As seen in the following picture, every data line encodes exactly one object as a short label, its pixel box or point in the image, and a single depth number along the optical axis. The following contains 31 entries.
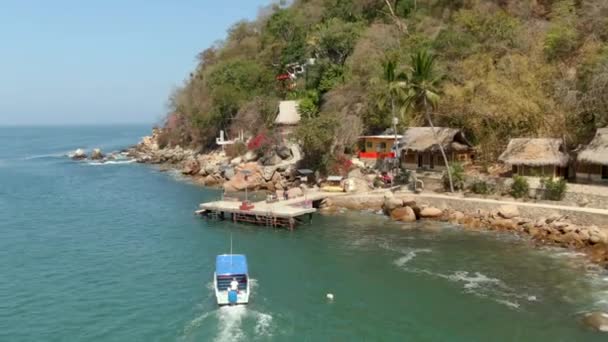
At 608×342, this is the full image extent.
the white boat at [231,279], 28.39
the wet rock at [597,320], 24.88
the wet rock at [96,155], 105.25
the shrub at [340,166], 58.30
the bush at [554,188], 41.56
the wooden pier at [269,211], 45.84
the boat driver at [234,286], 28.48
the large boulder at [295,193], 52.47
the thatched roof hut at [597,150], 39.75
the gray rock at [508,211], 42.22
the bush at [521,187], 43.47
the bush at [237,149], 75.10
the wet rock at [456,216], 44.50
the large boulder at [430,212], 45.75
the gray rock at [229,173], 65.06
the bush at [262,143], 69.25
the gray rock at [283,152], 68.44
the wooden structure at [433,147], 52.00
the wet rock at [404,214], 45.84
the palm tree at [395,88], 48.66
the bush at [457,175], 47.88
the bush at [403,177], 53.55
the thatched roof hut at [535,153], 43.66
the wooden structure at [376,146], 59.81
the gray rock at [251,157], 70.50
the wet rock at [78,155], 107.75
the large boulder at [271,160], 67.75
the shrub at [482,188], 46.25
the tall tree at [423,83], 47.38
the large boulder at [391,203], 46.94
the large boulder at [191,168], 74.94
